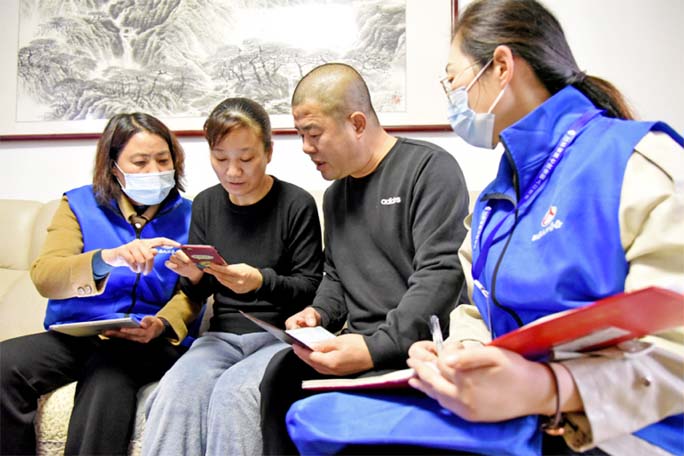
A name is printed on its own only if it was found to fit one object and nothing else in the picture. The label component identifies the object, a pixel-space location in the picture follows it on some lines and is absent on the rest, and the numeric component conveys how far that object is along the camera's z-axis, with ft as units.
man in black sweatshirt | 3.95
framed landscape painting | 7.32
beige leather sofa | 4.78
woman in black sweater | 4.92
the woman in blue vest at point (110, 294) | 4.62
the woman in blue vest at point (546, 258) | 2.29
